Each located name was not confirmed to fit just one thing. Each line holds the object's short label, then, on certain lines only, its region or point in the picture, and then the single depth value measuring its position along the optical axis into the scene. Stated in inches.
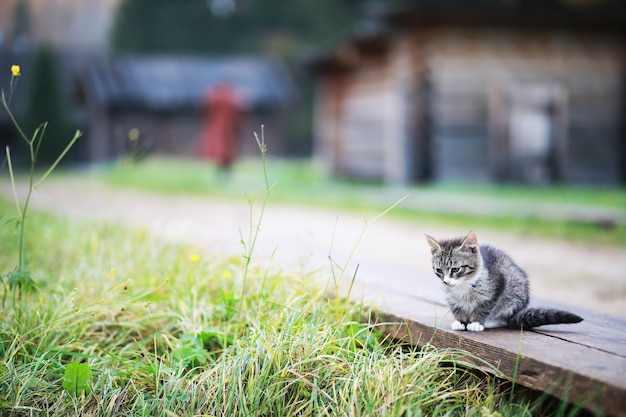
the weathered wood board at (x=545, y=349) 86.4
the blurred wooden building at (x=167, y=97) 1177.4
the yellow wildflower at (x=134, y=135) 205.6
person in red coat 652.7
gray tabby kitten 108.8
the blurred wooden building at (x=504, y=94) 520.4
